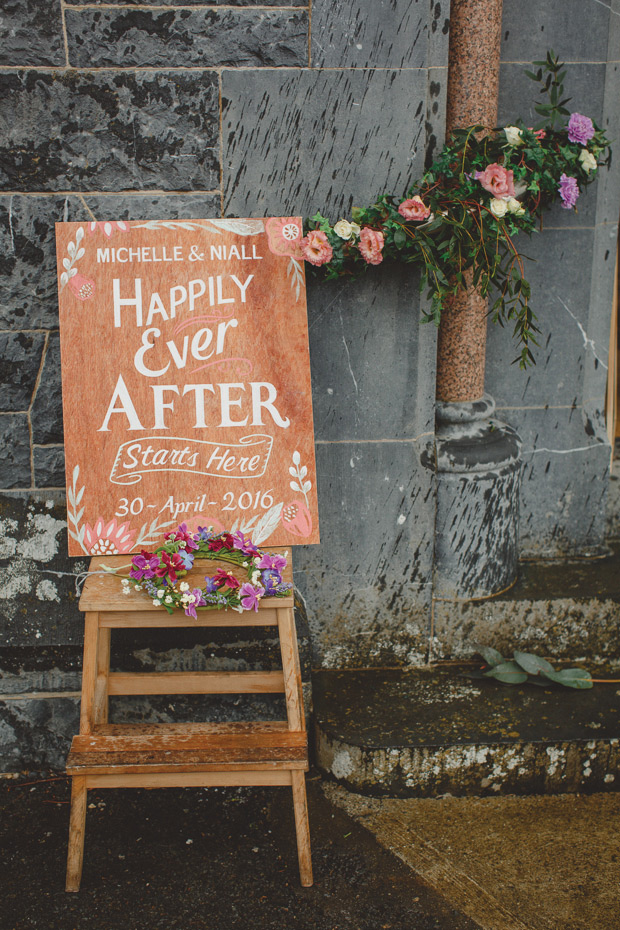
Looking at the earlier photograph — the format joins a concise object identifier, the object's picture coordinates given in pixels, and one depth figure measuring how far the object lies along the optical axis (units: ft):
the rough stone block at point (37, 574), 8.48
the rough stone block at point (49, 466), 8.41
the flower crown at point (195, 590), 6.81
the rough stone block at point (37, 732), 8.65
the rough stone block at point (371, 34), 7.77
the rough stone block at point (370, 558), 8.87
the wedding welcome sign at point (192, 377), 7.36
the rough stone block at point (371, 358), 8.44
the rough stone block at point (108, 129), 7.68
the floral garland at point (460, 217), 7.65
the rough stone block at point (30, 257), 7.89
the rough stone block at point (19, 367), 8.18
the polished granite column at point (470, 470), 9.03
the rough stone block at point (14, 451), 8.35
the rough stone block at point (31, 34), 7.50
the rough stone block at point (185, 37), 7.57
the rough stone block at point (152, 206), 7.94
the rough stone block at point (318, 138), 7.86
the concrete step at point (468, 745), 8.13
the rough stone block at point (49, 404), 8.23
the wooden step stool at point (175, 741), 6.84
